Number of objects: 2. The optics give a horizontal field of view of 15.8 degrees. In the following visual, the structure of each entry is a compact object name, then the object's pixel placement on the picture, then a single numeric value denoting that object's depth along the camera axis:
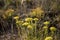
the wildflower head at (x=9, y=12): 3.33
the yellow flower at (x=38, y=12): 3.16
